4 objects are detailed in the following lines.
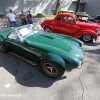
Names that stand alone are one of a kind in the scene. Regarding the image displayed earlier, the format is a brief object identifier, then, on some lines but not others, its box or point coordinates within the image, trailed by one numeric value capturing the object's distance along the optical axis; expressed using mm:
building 12703
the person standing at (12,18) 8188
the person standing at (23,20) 9953
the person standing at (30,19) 9866
